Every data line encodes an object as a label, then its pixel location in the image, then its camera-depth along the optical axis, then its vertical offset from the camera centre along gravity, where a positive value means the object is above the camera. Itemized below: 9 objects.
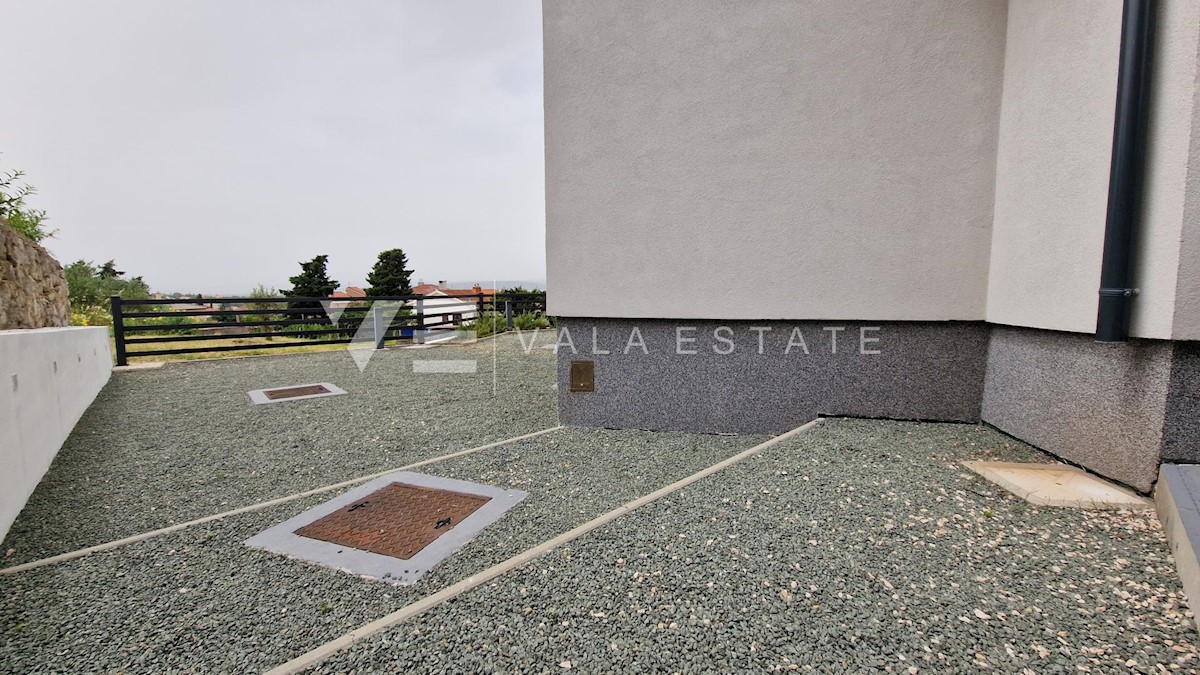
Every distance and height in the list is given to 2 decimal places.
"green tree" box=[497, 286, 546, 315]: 13.33 -0.02
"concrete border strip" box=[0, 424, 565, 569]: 1.84 -1.06
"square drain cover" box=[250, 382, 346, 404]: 4.76 -1.02
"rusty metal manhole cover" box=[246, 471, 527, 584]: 1.82 -1.04
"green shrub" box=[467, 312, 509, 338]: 10.85 -0.61
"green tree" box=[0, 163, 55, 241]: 4.77 +1.02
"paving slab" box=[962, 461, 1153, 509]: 2.00 -0.88
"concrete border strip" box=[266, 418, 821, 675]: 1.26 -0.98
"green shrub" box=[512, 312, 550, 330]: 11.79 -0.56
